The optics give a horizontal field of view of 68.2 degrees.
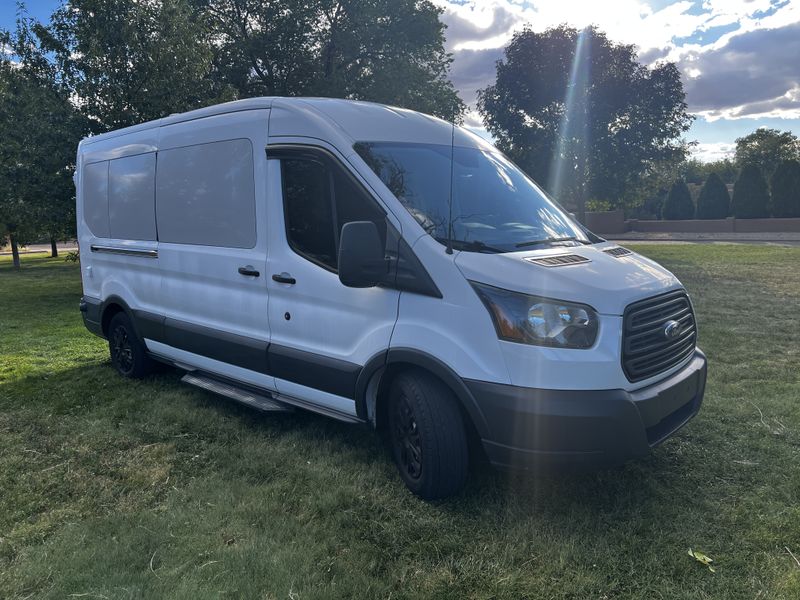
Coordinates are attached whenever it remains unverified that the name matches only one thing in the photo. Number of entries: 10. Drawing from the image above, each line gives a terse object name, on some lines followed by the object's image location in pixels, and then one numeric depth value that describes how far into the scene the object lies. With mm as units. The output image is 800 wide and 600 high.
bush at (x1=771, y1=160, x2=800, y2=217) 35031
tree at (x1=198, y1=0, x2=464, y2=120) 17859
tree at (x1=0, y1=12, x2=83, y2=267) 12562
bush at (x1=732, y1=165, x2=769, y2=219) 36531
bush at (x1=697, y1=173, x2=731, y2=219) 39344
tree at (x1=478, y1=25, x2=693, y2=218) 23141
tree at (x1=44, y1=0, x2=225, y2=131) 12742
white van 2982
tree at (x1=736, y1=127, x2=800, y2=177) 56250
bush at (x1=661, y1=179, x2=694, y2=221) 41656
